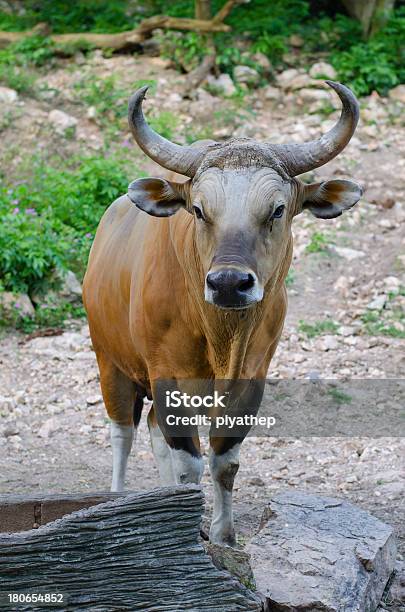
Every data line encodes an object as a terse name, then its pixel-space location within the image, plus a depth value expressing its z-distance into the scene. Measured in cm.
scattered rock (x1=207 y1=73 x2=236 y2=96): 1287
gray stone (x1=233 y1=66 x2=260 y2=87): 1312
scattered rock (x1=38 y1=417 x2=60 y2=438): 752
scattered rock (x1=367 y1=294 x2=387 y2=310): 948
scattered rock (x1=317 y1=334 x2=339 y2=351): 887
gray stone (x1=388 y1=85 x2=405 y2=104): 1293
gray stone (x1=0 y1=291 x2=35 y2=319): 926
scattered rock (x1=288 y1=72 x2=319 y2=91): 1302
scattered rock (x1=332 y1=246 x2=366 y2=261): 1042
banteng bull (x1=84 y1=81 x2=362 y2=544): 439
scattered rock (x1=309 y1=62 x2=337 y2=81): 1311
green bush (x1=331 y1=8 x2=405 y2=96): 1299
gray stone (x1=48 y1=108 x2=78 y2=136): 1210
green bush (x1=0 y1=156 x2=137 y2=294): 942
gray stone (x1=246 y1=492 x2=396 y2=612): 457
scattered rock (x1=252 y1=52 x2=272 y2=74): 1340
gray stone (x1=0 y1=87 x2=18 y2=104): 1238
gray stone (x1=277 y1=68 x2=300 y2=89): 1329
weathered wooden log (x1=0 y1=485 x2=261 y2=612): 391
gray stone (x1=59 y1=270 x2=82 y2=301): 960
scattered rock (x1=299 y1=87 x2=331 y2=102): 1270
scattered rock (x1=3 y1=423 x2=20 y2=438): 748
